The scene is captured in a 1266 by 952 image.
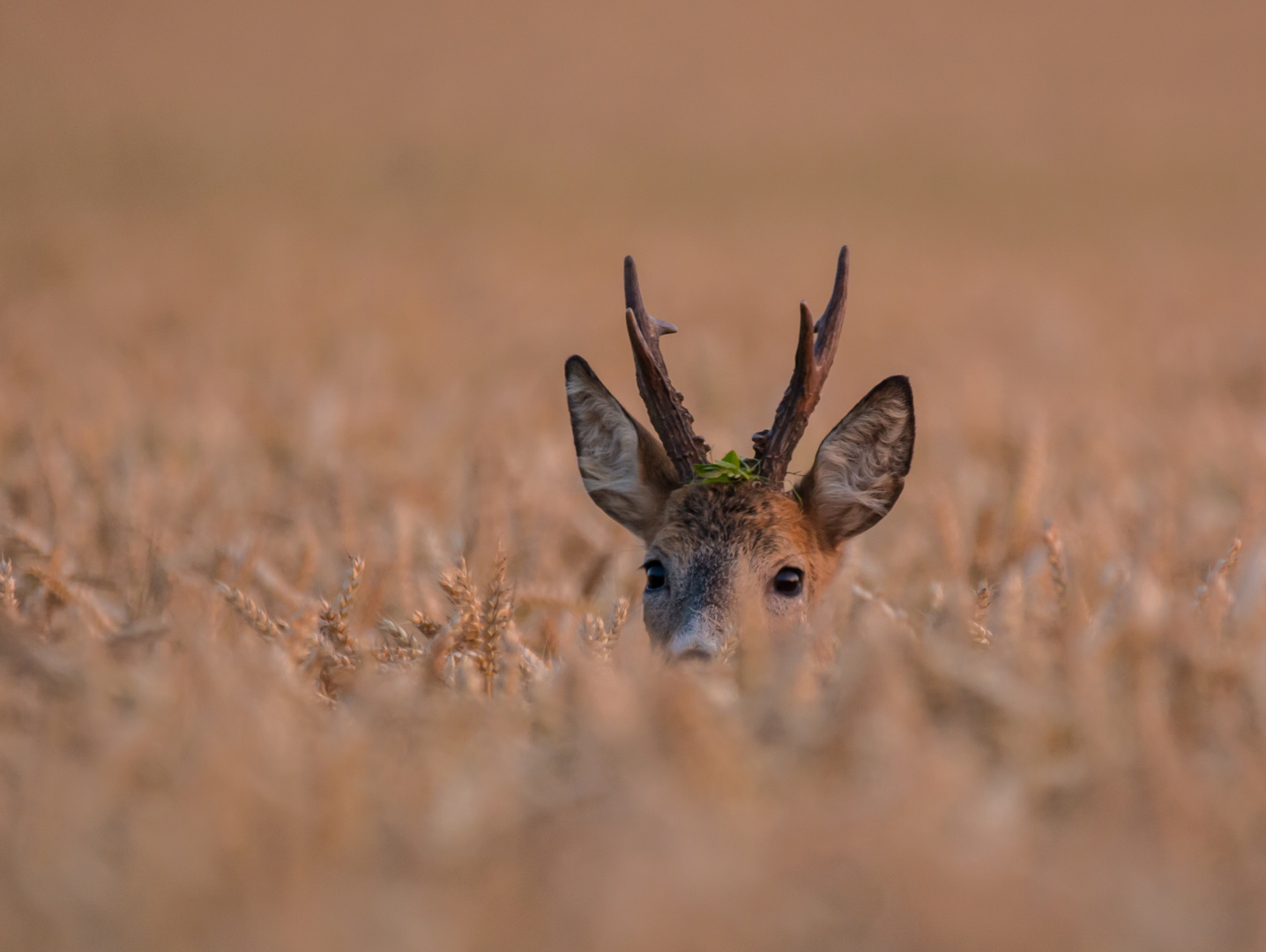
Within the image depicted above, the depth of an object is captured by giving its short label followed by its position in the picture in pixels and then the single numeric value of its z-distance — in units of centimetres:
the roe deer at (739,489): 1062
